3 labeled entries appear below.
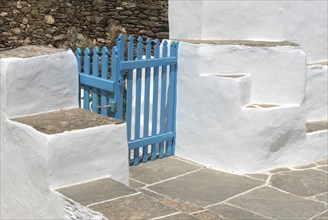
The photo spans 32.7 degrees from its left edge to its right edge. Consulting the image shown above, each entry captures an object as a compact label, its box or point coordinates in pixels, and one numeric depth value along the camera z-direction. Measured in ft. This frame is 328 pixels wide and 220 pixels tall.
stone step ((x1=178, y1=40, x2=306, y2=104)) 19.17
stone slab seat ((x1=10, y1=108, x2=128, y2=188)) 11.78
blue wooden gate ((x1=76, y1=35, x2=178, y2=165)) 17.47
